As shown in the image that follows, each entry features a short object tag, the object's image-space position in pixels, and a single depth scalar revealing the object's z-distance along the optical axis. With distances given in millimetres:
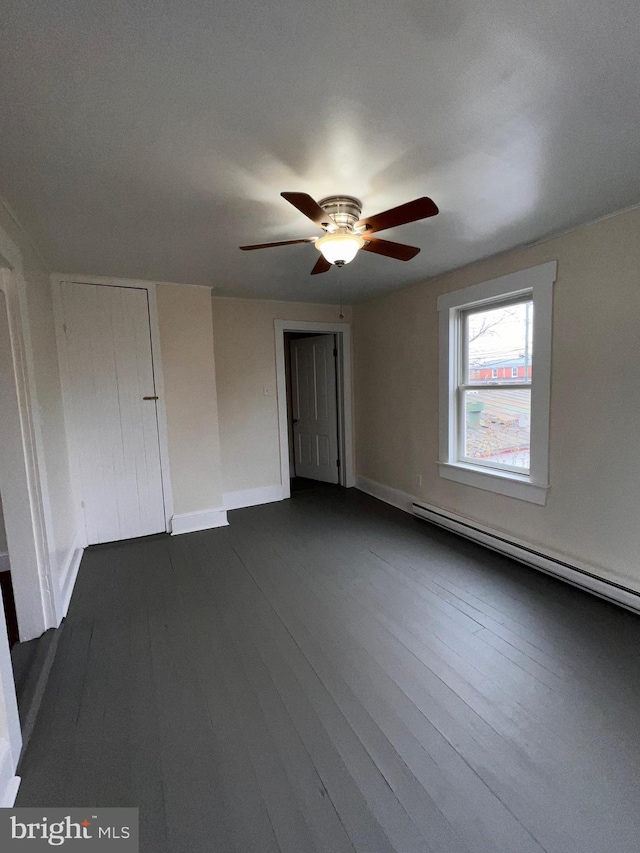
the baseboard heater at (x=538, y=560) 2338
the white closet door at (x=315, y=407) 5164
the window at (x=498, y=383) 2789
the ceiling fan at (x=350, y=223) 1637
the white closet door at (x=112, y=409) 3301
